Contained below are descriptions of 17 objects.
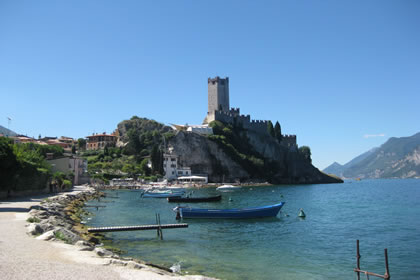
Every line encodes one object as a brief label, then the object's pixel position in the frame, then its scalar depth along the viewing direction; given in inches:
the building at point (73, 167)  2332.7
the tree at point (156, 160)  3513.8
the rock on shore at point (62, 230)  428.8
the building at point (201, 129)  3981.5
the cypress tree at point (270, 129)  4443.9
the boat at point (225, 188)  2824.8
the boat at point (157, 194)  2143.2
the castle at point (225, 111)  4315.9
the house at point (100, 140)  4522.6
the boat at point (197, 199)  1704.0
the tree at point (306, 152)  4663.4
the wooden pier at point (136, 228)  775.1
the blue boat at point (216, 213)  1146.7
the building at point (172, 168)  3545.8
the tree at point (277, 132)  4490.7
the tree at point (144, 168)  3506.9
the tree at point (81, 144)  4683.3
